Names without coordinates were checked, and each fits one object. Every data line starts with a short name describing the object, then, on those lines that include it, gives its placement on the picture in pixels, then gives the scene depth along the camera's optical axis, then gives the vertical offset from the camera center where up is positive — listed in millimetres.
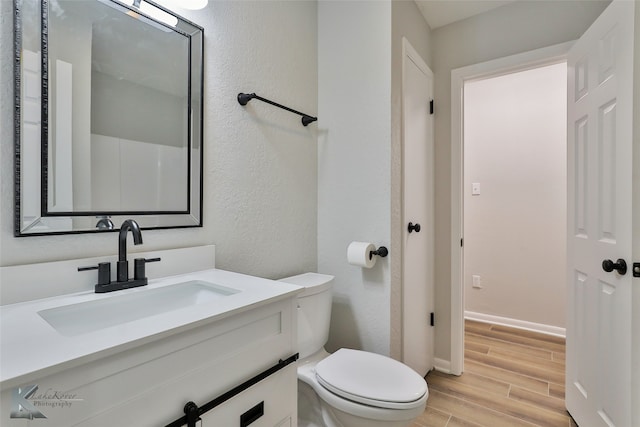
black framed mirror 861 +315
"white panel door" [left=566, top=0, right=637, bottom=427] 1245 -16
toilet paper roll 1628 -215
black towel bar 1414 +536
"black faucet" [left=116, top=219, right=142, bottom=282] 957 -141
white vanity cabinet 525 -340
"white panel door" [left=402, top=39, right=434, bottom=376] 1801 +10
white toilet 1152 -670
